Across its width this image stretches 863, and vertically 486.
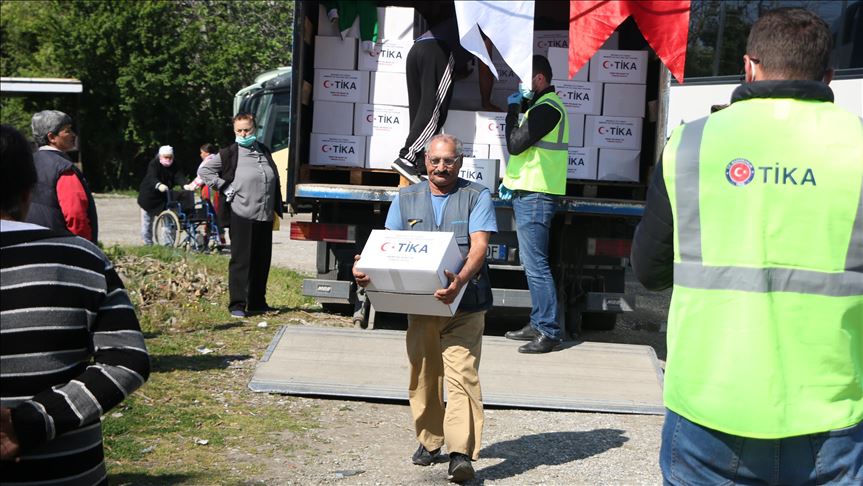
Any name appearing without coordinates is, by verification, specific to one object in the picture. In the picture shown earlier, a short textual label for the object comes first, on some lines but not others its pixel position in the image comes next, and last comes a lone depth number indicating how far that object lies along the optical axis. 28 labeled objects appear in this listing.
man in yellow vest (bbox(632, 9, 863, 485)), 2.62
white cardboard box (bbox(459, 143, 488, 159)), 9.07
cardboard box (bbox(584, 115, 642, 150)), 9.23
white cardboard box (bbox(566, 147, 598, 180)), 9.27
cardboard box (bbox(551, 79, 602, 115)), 9.21
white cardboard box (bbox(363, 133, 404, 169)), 9.20
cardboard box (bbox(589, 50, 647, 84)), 9.21
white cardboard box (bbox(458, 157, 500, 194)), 8.66
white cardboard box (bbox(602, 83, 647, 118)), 9.23
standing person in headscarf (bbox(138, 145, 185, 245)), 16.02
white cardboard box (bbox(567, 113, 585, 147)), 9.21
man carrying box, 5.45
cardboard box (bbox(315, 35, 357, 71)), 9.16
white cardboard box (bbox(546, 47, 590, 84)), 9.16
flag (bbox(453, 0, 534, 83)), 7.88
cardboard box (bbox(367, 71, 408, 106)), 9.12
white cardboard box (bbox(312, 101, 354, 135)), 9.21
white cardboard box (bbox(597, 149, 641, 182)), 9.28
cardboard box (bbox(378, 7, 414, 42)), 9.13
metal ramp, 7.16
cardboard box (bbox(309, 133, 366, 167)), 9.25
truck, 8.77
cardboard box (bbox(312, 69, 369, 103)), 9.17
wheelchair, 16.12
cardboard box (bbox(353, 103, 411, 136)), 9.14
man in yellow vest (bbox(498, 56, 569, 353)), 8.16
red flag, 8.28
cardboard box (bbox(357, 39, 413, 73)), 9.11
